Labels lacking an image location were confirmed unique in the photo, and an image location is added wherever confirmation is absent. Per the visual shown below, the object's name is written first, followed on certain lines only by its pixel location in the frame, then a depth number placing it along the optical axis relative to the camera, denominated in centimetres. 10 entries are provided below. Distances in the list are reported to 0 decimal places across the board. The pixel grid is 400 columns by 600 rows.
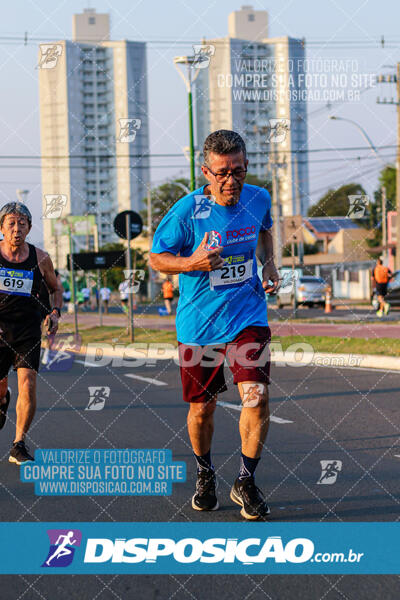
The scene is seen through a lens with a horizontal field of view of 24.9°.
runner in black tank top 633
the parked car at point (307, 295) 4194
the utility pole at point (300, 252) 2591
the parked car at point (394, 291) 3284
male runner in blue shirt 480
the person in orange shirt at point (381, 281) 2683
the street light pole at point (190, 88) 2162
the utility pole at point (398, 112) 3331
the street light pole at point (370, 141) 3253
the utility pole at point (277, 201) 3614
